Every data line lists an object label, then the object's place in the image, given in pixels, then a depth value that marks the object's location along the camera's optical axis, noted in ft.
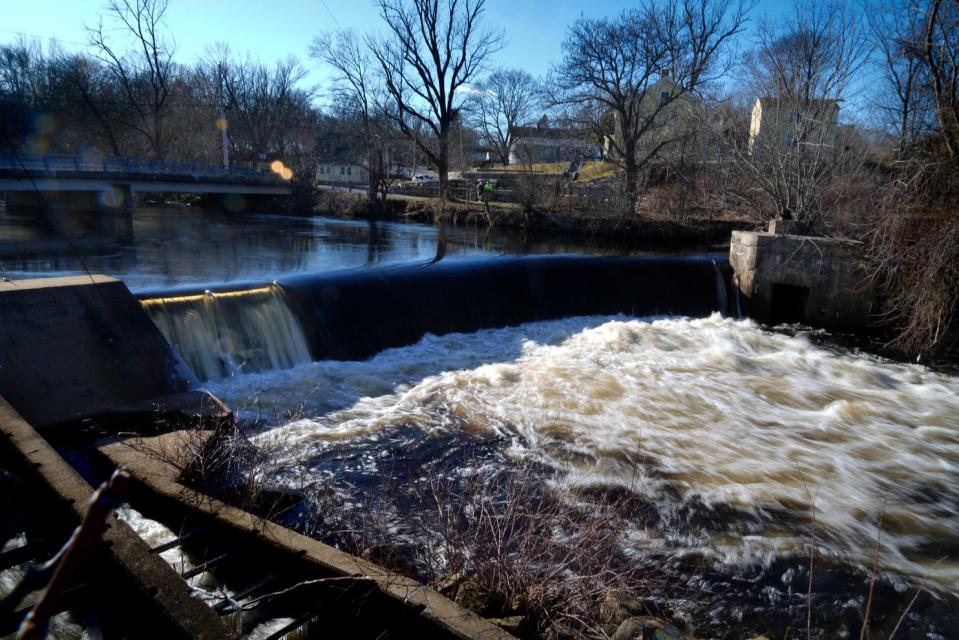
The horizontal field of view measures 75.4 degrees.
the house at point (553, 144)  93.85
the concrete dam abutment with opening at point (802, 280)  39.01
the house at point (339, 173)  237.04
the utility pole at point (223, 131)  143.04
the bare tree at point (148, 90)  130.72
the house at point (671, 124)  86.03
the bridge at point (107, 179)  74.04
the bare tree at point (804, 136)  44.96
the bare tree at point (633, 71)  84.84
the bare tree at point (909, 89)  35.76
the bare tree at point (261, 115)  184.34
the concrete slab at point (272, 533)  10.02
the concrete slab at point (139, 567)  9.14
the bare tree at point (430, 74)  99.76
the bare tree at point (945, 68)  32.48
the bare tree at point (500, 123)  190.19
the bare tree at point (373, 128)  108.17
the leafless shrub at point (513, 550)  10.80
